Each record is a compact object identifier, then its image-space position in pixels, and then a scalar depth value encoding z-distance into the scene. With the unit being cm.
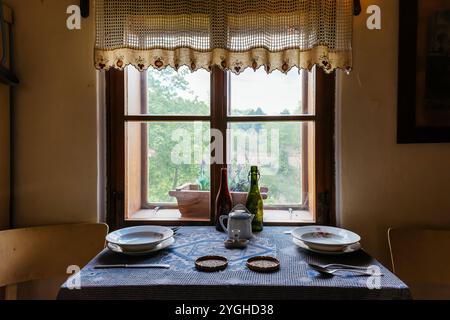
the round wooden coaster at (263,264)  99
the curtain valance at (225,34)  132
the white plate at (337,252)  111
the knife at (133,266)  102
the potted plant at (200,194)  156
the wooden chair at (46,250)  131
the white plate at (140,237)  110
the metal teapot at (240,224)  124
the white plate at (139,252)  111
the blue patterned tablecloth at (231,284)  89
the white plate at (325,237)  110
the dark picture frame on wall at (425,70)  138
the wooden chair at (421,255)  130
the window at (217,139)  152
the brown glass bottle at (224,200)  145
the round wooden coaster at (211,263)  100
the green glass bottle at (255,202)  142
